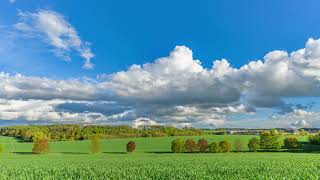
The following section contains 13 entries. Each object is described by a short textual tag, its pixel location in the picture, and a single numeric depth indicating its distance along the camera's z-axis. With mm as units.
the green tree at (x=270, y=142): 73273
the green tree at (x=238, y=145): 73604
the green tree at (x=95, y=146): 75387
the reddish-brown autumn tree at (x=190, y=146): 70677
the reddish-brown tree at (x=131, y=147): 75387
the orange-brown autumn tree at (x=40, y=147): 72176
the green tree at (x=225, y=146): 69970
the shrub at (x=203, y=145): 70776
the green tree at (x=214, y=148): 69454
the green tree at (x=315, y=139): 83025
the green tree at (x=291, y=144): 74264
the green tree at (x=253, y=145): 72361
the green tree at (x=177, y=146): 69970
